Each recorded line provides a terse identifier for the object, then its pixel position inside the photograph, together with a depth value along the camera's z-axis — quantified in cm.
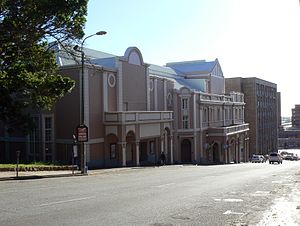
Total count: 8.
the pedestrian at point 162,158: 4864
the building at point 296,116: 19420
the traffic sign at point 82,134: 2953
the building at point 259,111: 11750
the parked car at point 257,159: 8225
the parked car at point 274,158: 6850
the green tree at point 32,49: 2523
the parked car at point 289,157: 9894
